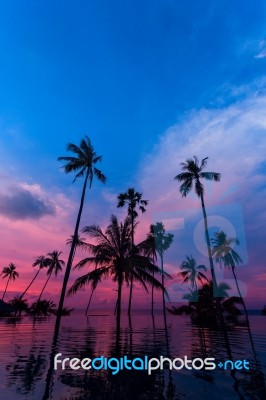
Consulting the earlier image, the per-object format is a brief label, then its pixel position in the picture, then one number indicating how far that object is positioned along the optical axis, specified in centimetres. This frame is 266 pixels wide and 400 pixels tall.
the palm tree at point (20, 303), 6241
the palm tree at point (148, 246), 1971
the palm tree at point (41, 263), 6644
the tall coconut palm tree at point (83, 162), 2834
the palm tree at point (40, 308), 6738
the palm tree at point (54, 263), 6794
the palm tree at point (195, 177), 2602
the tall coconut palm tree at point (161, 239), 4723
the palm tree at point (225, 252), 3553
